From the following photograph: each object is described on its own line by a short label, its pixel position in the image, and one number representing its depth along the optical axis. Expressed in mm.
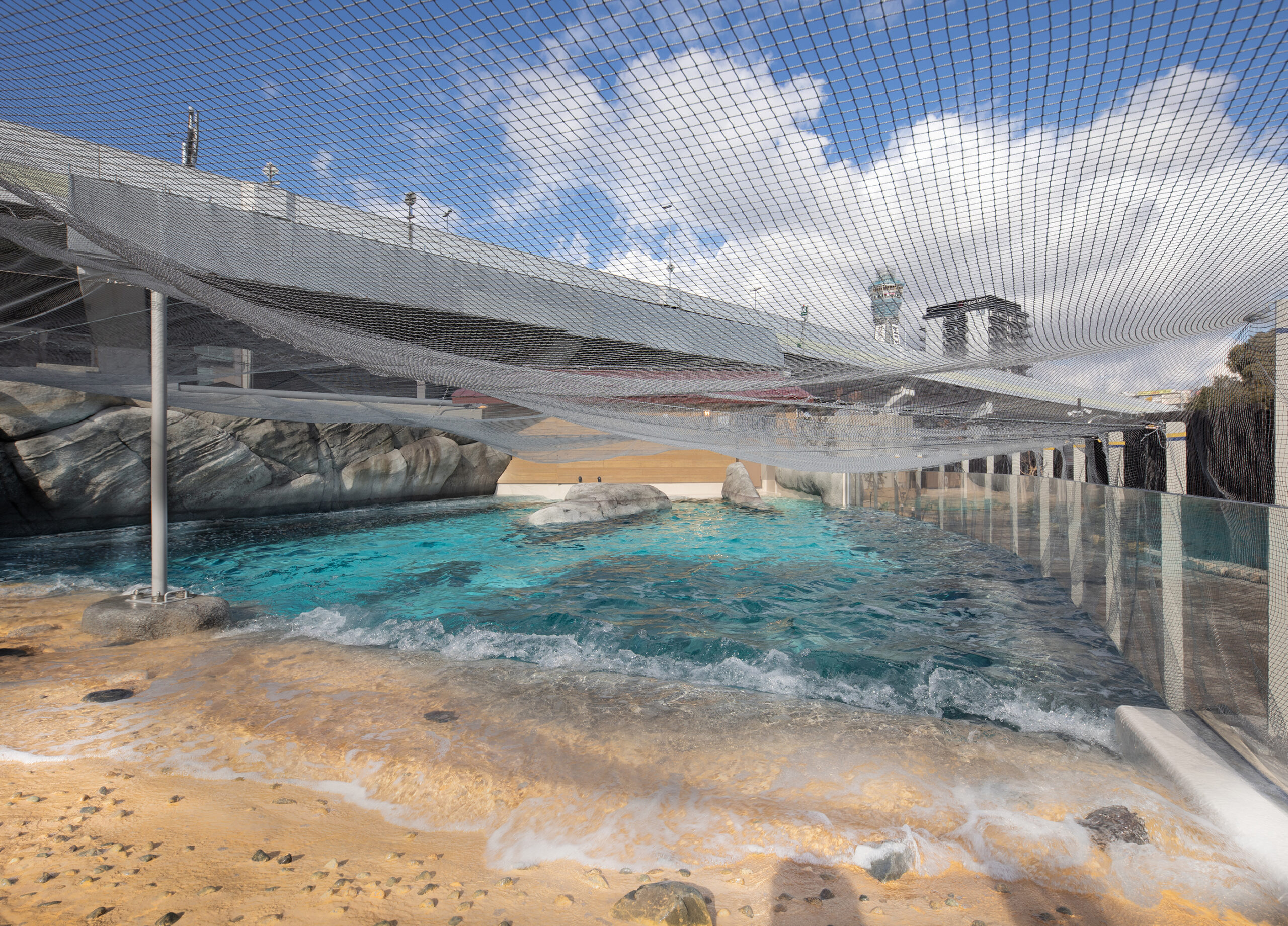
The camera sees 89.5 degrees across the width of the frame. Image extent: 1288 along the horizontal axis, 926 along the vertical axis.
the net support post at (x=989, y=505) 7348
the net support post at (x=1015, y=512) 6332
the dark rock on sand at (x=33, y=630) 3623
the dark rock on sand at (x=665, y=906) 1443
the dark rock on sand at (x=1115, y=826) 1805
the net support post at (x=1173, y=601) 2541
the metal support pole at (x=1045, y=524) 5411
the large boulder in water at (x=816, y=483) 13102
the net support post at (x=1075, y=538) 4445
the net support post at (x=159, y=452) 3730
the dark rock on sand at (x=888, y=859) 1683
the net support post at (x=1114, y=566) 3529
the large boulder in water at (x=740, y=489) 13594
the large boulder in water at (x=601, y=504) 10578
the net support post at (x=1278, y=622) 1857
